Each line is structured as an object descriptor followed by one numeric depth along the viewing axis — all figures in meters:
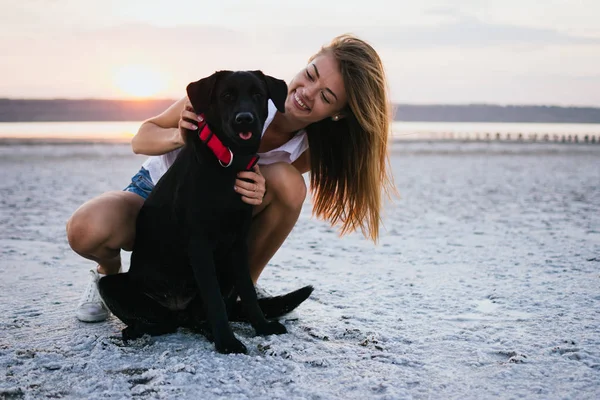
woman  2.92
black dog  2.48
